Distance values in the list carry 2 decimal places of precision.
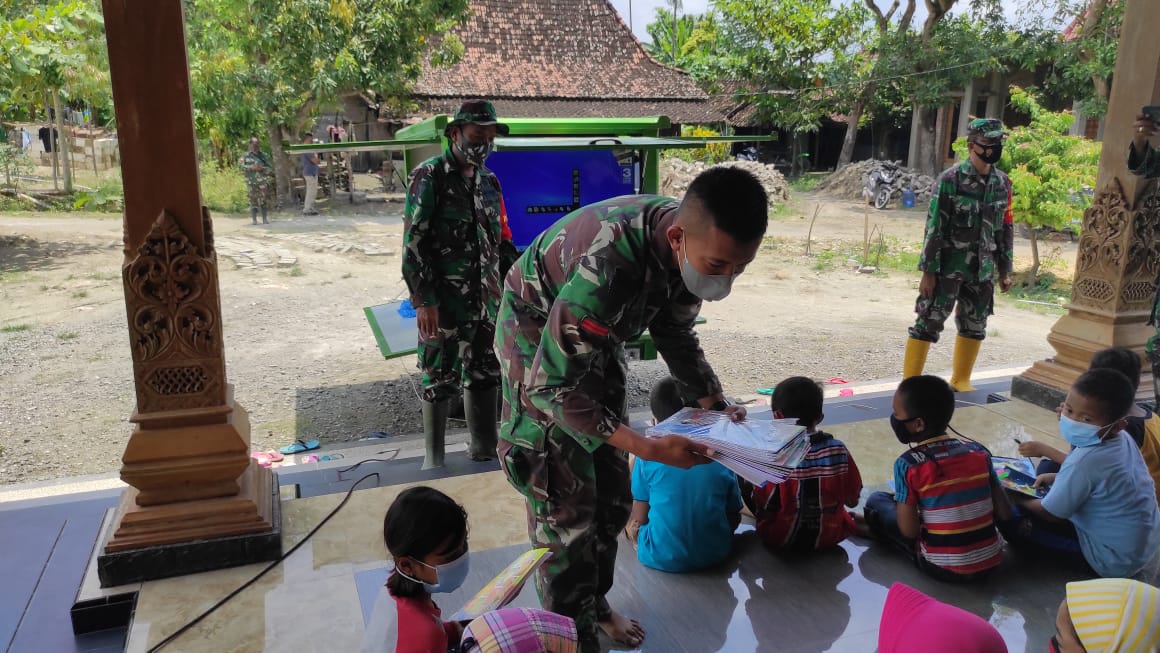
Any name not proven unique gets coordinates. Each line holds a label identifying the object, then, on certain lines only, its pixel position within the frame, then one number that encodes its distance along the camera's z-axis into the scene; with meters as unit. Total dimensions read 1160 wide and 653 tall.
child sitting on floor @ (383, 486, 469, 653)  1.98
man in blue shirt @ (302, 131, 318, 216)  17.11
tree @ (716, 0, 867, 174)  25.67
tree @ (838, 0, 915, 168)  23.86
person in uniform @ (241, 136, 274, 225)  15.50
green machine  5.57
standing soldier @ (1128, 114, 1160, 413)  4.39
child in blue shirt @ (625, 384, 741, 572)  2.86
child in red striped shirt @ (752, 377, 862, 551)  2.88
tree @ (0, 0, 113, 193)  10.31
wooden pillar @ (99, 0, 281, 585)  2.83
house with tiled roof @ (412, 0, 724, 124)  18.80
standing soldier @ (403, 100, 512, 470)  3.99
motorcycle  22.48
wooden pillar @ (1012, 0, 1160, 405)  4.73
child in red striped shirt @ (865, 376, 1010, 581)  2.72
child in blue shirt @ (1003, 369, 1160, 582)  2.68
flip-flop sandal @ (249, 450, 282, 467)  4.71
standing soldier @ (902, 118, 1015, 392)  5.05
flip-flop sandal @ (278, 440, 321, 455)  5.07
